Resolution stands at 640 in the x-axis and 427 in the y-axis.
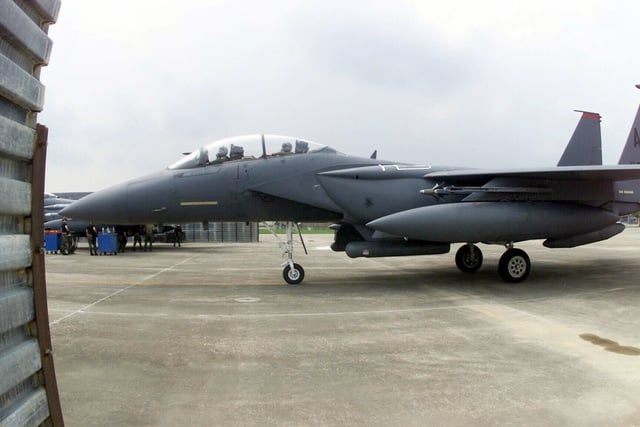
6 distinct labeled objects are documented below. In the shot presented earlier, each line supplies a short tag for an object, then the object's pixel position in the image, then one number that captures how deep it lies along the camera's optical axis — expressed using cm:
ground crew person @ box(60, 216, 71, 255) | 1927
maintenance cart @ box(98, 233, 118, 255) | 1923
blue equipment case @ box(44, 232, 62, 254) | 1986
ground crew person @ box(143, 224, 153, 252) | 2117
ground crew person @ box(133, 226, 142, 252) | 2164
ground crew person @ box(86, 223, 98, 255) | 1915
